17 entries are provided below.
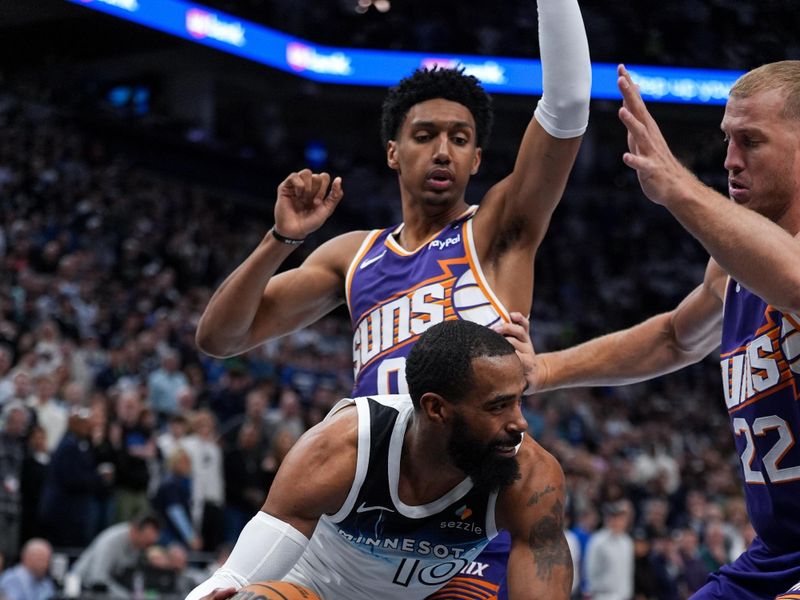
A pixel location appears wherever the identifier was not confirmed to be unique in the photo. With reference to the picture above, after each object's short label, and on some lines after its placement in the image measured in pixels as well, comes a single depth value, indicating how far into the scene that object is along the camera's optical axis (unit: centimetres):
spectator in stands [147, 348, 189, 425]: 1202
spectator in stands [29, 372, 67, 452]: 1020
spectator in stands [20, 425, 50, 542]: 973
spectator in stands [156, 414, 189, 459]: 1077
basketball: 333
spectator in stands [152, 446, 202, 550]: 1033
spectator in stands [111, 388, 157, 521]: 1009
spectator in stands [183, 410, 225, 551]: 1061
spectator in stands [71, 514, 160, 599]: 927
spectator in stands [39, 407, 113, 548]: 961
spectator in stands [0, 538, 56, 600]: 867
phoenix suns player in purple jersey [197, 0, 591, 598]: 397
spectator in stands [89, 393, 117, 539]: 996
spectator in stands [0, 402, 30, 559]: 947
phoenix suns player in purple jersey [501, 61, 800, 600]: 313
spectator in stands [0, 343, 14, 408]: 1026
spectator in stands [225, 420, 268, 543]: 1088
